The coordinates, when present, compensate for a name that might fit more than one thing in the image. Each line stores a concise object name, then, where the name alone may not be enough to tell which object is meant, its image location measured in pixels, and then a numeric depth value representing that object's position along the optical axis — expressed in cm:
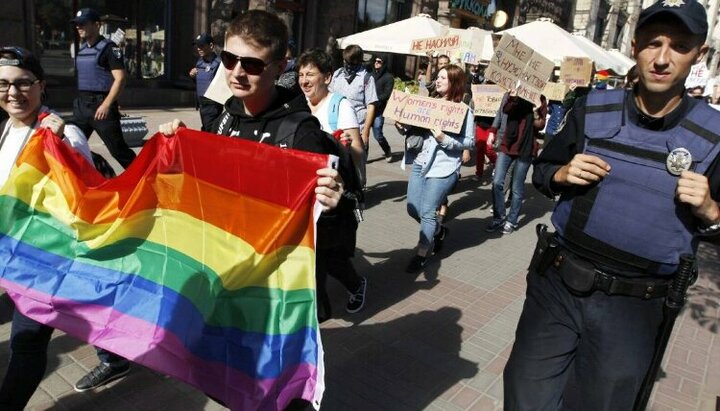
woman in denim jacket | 539
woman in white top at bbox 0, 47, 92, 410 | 262
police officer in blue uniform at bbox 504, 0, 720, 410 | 203
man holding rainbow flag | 233
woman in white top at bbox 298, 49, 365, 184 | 404
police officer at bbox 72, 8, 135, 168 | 603
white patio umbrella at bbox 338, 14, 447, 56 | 1086
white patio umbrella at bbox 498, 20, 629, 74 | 1090
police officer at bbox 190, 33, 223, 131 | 796
